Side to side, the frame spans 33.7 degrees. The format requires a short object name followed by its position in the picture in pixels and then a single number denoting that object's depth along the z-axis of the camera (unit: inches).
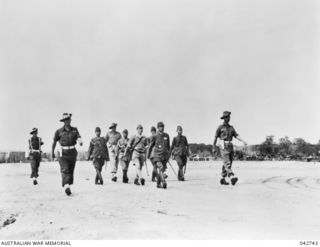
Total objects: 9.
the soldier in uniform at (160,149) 563.5
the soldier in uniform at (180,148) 691.4
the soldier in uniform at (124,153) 644.3
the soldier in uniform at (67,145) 490.3
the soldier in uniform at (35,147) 628.7
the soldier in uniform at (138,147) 622.5
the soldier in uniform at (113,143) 674.1
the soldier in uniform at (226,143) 577.3
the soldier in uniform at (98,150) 612.0
